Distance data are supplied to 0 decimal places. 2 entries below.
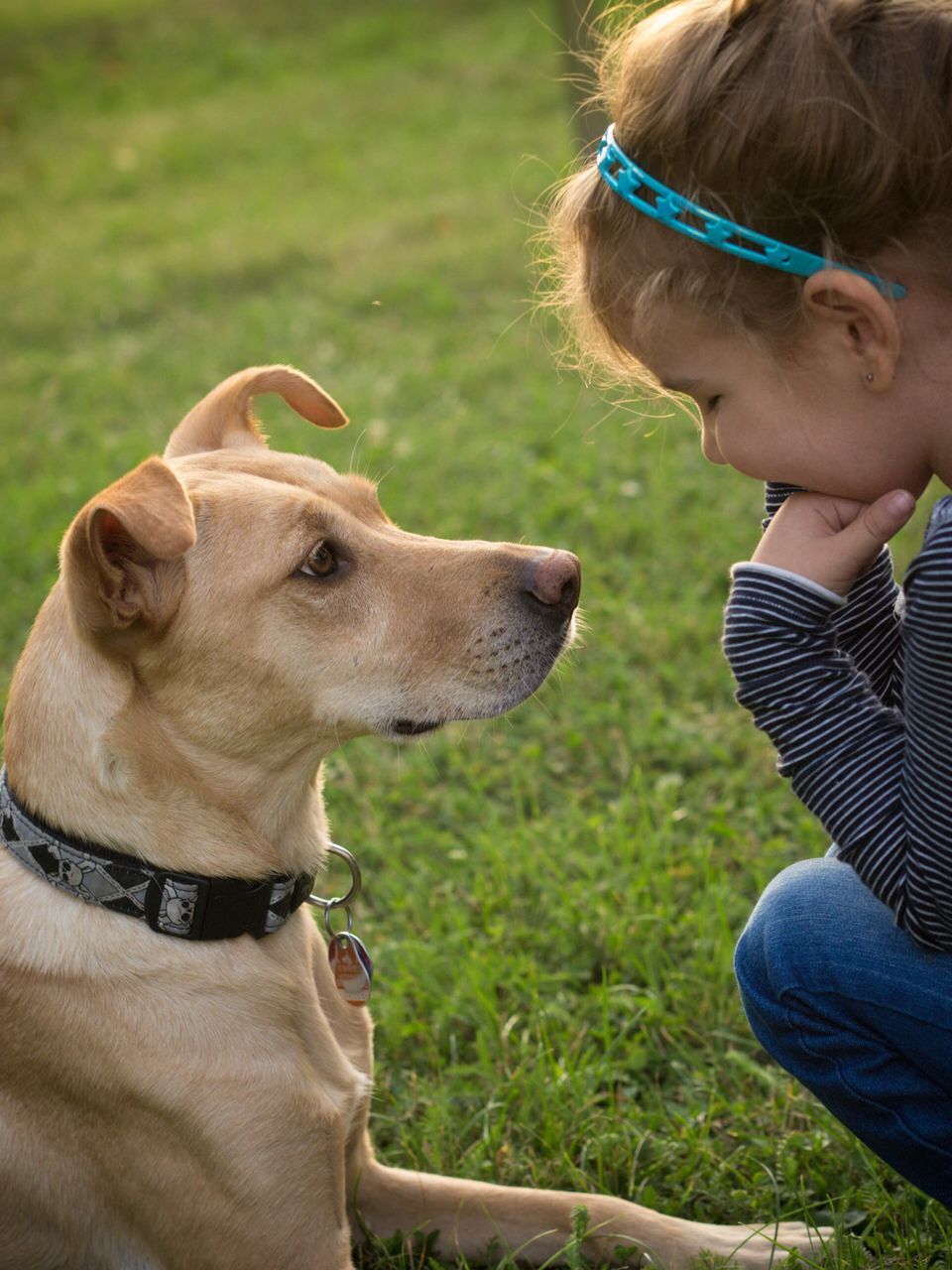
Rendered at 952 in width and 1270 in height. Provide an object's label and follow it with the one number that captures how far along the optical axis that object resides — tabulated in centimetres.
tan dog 117
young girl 107
